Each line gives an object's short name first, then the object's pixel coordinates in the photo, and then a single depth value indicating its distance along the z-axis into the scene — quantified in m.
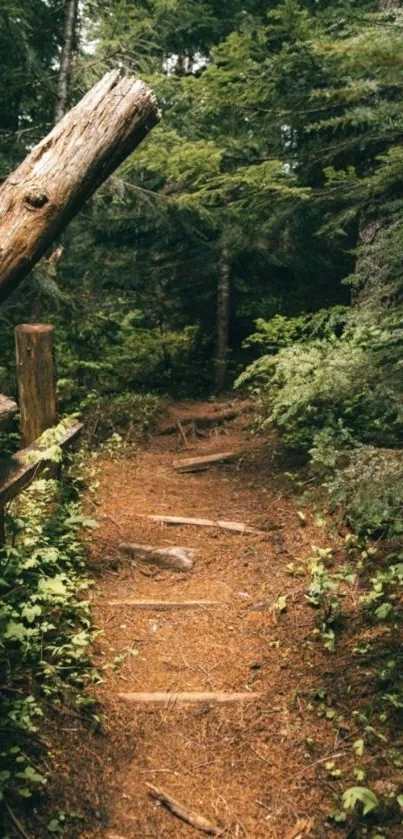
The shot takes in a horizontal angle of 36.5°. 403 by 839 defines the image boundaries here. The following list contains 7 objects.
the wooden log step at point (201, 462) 9.01
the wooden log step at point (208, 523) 6.84
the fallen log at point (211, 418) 10.88
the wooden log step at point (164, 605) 5.53
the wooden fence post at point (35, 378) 6.57
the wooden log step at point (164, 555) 6.25
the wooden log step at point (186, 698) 4.43
